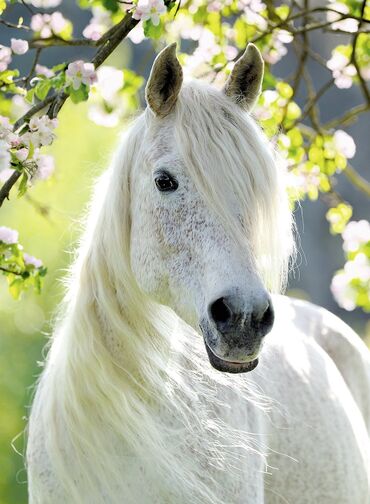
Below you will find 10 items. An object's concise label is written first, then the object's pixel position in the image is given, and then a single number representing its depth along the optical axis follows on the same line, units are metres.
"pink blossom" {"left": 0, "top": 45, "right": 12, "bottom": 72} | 5.41
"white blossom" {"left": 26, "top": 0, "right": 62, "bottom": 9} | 6.62
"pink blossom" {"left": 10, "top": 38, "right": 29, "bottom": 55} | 5.60
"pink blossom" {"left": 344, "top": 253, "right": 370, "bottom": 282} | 7.14
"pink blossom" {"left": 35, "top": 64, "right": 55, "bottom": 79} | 5.62
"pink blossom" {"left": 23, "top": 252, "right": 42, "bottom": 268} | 5.61
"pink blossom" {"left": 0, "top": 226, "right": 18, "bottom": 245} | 5.45
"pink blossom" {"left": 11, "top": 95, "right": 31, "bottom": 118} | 6.81
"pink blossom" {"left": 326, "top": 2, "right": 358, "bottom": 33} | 7.60
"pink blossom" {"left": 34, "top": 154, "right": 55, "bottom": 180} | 4.89
